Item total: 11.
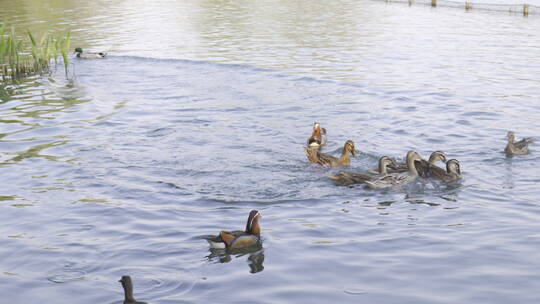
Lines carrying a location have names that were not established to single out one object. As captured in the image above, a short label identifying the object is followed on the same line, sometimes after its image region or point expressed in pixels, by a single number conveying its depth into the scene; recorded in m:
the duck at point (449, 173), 13.18
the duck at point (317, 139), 15.34
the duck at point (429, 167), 13.24
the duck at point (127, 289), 8.24
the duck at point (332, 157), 14.27
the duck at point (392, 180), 12.83
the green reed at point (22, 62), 22.82
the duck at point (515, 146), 14.80
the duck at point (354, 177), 12.98
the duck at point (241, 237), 10.00
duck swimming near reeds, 28.58
